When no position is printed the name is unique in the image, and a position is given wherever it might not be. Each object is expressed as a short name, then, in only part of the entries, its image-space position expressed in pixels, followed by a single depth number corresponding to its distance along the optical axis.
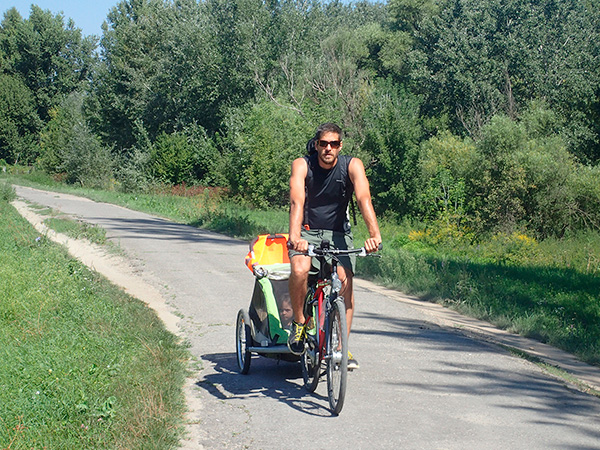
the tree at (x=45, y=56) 83.25
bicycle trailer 6.64
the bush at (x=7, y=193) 32.45
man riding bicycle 5.93
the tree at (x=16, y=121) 78.88
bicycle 5.51
